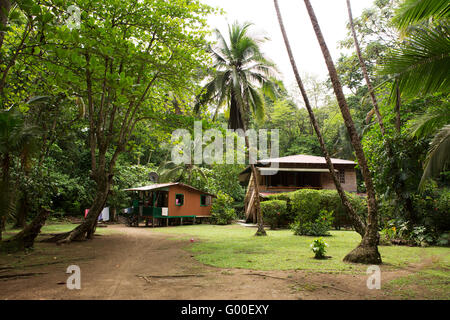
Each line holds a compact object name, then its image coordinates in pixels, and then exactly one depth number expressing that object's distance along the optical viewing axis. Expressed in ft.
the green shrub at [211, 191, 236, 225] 75.72
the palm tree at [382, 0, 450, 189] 13.74
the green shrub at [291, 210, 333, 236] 44.16
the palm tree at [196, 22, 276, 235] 52.85
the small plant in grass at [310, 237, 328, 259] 23.17
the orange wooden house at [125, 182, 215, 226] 65.58
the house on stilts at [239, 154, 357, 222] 73.31
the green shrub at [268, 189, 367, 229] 45.91
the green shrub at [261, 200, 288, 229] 57.93
